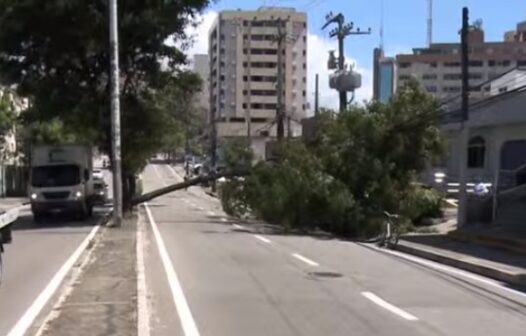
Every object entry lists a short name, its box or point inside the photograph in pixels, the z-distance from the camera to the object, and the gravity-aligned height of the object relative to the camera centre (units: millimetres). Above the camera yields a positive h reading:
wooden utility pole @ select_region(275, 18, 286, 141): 58750 +5357
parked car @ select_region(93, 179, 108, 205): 57703 -2469
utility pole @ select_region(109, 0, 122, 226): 34031 +1393
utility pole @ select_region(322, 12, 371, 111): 54781 +7634
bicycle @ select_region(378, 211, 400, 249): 27512 -2391
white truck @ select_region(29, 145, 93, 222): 38531 -1131
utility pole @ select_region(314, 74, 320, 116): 80312 +5843
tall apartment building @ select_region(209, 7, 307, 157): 88812 +9443
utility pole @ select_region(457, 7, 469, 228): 29141 +906
